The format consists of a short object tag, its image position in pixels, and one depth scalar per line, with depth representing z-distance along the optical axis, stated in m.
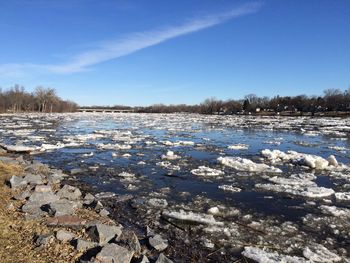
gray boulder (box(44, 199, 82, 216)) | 7.05
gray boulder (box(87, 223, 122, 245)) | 5.95
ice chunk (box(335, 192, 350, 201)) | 9.55
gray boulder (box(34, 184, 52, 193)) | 8.64
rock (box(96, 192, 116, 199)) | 9.42
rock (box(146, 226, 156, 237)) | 6.70
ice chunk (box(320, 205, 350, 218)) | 8.24
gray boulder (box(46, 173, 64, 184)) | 10.59
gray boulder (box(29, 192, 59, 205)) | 7.79
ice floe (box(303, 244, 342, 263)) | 5.90
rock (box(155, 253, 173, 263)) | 5.38
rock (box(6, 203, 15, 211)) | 7.20
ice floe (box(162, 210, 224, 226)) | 7.59
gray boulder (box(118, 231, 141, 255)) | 5.76
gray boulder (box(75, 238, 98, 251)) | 5.52
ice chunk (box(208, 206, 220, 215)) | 8.21
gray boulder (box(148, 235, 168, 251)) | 6.11
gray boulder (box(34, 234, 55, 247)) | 5.51
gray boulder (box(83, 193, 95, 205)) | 8.59
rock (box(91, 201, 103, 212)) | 8.07
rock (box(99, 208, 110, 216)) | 7.75
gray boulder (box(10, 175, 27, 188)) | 9.03
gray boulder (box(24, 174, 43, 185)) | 9.67
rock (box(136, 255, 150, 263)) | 5.24
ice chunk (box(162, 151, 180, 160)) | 16.25
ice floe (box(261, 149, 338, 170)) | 14.27
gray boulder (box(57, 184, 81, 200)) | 8.86
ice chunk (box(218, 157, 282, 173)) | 13.43
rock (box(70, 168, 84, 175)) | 12.77
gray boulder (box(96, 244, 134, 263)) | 5.12
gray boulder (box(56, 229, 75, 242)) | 5.75
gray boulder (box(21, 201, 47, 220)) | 6.78
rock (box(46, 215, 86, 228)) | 6.50
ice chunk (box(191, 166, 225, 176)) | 12.61
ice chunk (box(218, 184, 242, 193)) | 10.34
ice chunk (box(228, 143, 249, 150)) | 20.40
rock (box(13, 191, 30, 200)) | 8.01
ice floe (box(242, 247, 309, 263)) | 5.83
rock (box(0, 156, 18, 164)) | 12.97
